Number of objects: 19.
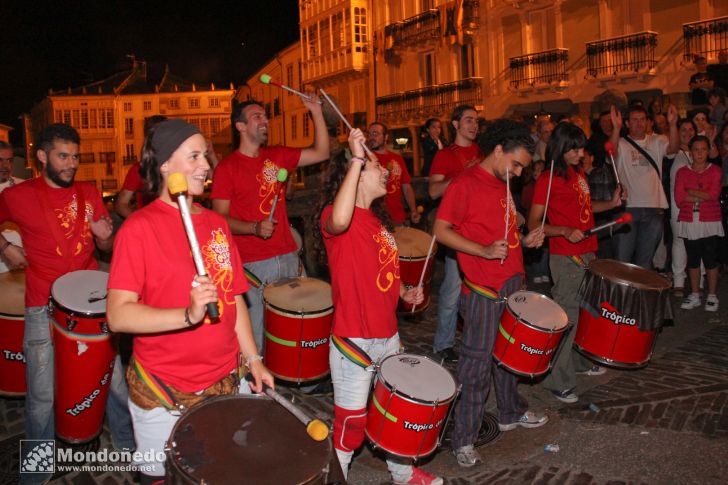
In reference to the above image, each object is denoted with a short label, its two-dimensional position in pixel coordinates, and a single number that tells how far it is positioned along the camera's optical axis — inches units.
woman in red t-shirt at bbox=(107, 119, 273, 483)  103.3
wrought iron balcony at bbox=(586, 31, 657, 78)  837.2
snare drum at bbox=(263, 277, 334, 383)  189.8
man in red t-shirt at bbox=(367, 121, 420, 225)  313.6
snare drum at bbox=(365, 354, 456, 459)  141.6
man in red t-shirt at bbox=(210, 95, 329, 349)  205.9
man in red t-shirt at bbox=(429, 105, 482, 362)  264.5
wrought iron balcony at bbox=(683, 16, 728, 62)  765.9
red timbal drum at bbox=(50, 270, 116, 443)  157.3
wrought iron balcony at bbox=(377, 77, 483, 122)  1129.4
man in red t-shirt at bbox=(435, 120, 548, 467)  173.5
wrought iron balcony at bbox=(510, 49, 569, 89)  951.6
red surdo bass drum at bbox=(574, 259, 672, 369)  194.1
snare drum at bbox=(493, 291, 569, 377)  171.9
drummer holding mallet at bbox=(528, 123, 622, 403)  209.6
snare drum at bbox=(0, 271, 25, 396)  183.0
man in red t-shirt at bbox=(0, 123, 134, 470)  169.9
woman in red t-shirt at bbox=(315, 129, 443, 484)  146.9
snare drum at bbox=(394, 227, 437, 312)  251.9
